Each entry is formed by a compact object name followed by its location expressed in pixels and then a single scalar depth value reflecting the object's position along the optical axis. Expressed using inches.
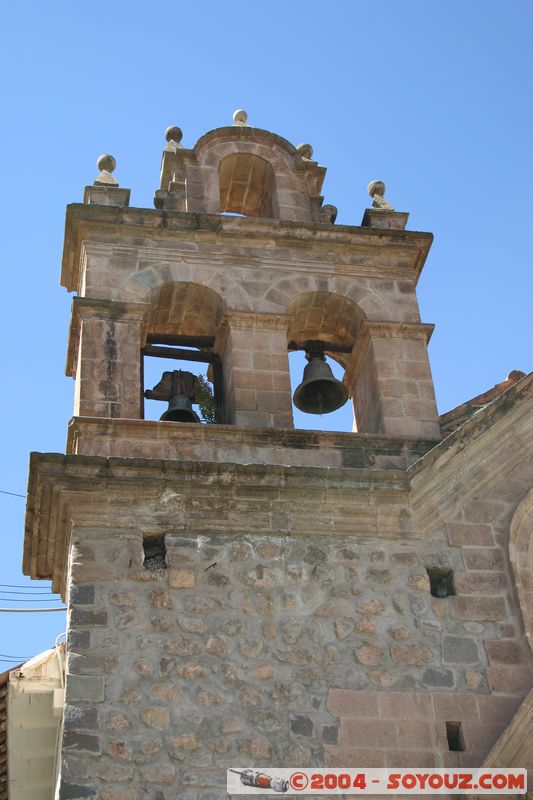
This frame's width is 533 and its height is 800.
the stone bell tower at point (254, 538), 297.4
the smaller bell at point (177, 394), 390.6
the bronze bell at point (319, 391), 403.5
